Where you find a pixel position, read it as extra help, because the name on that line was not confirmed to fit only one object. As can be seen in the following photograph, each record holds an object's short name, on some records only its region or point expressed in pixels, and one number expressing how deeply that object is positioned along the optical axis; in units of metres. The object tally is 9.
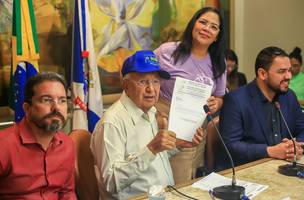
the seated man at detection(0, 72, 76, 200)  1.68
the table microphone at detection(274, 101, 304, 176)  2.00
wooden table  1.74
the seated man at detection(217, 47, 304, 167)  2.44
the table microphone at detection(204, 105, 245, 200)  1.70
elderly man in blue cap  1.85
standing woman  2.63
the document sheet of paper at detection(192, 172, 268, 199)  1.78
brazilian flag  2.78
